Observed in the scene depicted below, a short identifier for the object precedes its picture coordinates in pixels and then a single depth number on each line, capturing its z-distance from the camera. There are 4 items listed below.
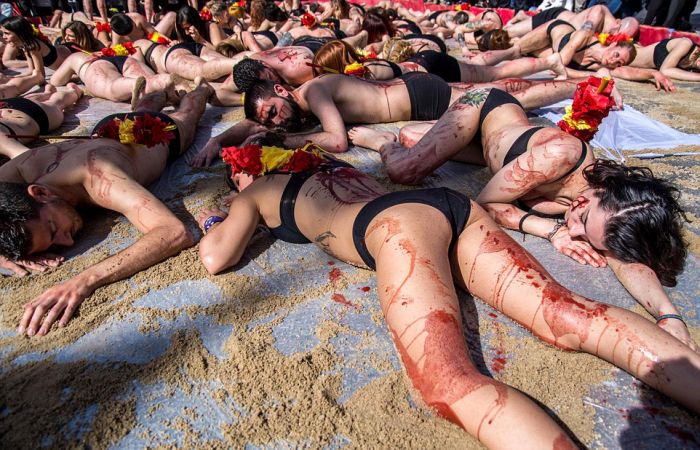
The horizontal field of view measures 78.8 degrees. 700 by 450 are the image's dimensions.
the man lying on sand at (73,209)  1.89
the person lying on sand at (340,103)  3.19
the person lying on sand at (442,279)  1.28
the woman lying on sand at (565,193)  1.77
